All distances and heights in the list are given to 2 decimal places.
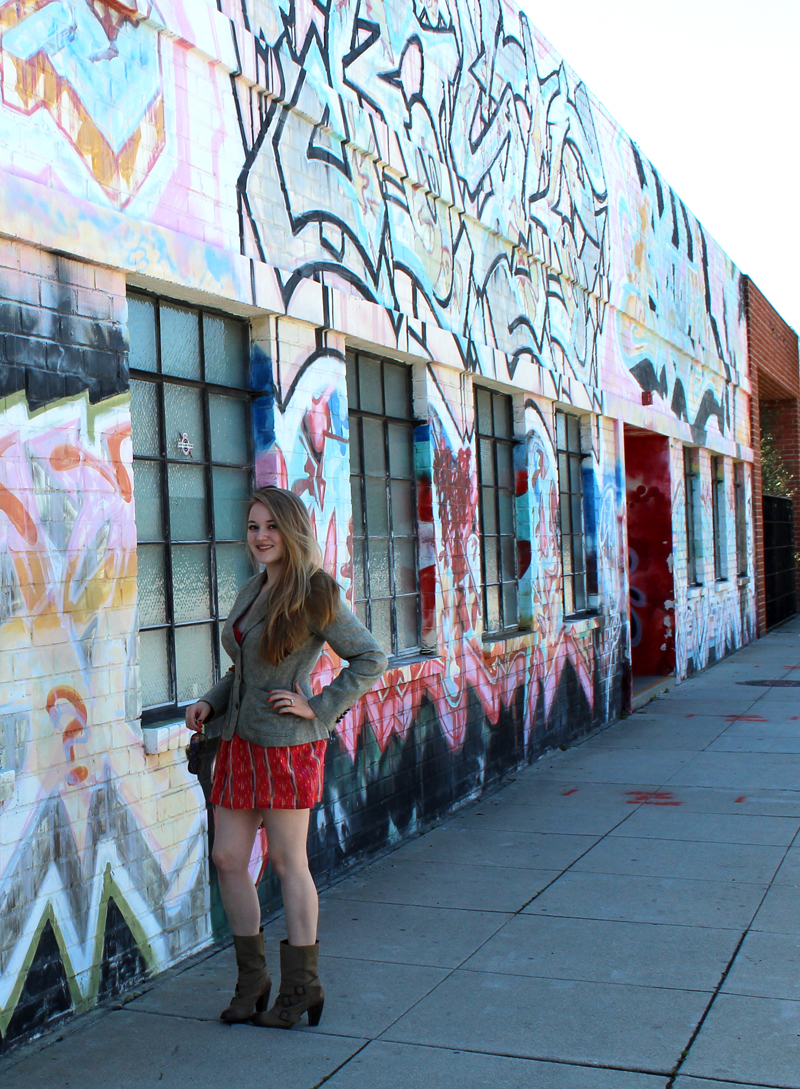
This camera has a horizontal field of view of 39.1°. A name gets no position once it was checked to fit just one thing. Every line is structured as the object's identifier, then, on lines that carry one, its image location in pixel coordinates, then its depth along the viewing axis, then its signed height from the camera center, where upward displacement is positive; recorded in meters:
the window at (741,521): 17.91 +0.56
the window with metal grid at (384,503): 6.52 +0.41
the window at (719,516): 16.47 +0.60
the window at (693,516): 15.04 +0.56
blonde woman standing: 3.84 -0.54
